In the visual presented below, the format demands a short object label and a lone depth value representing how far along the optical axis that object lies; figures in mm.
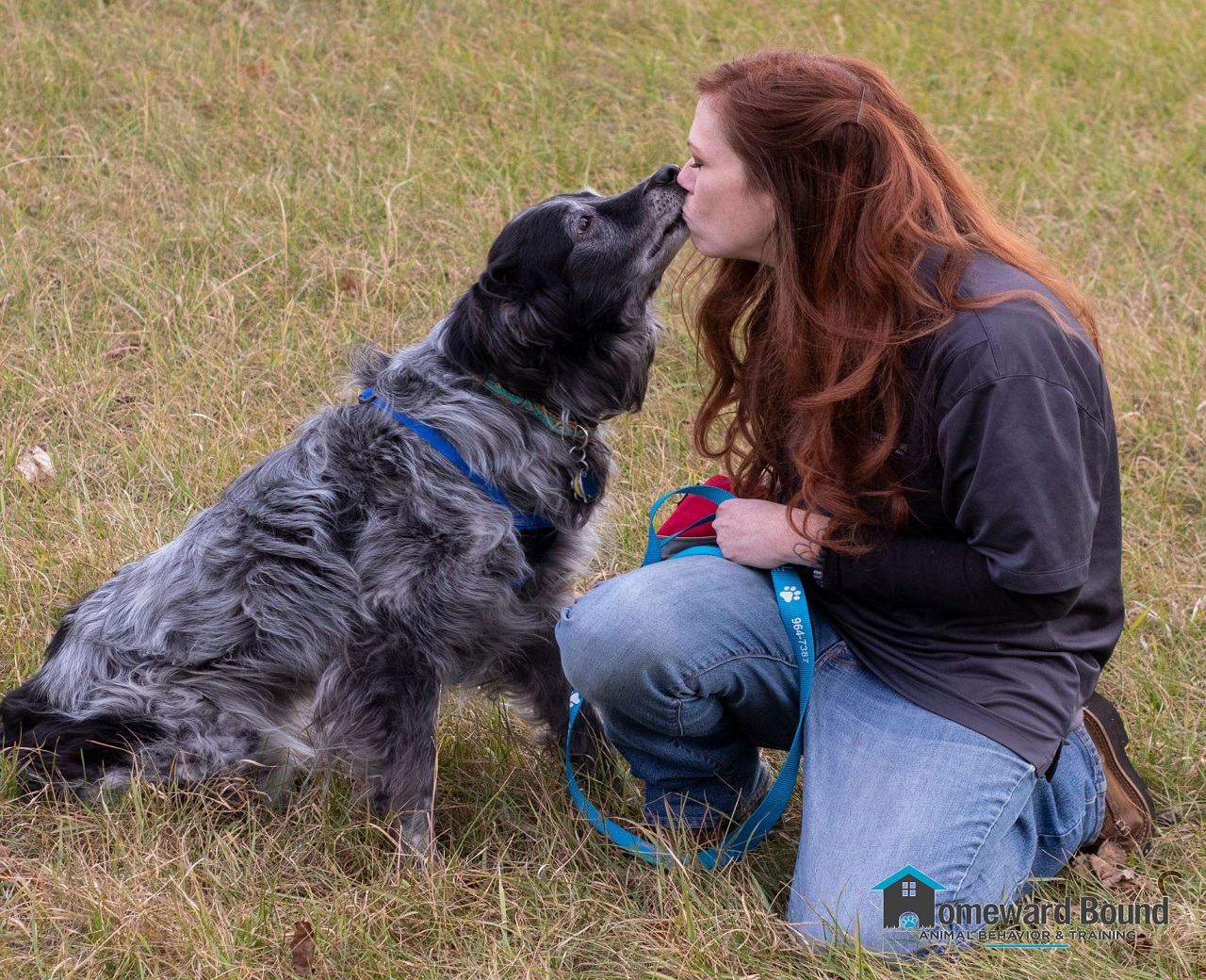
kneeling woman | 5005
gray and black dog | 6121
